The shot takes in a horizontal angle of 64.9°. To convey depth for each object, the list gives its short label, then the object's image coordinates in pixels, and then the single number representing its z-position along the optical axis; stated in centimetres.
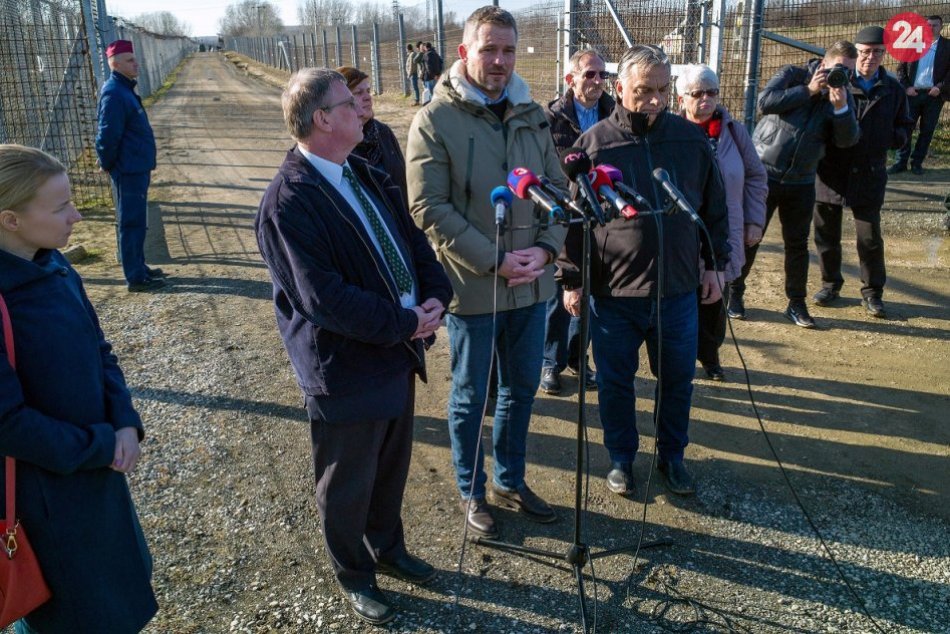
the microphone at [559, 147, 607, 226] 249
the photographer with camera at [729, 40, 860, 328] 514
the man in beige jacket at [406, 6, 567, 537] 314
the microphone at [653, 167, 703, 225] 255
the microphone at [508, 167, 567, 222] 245
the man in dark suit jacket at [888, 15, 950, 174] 1009
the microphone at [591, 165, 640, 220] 240
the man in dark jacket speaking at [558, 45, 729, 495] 336
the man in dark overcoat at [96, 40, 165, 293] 660
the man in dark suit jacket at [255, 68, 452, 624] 251
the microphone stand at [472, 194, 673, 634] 254
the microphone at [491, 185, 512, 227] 252
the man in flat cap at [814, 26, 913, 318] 566
